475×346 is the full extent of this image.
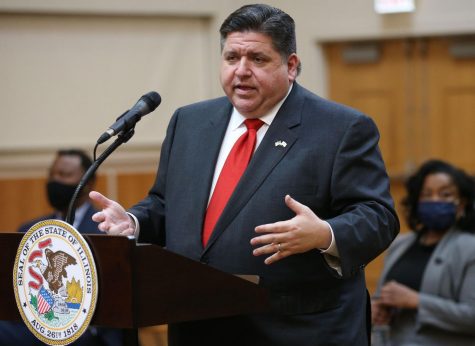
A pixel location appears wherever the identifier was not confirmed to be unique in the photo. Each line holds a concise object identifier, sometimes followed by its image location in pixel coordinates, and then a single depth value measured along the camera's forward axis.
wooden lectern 3.86
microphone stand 4.33
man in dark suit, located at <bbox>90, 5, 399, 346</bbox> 4.73
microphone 4.47
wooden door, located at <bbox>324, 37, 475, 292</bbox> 13.89
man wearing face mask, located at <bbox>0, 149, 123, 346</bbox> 7.28
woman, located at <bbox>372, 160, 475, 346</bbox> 7.76
